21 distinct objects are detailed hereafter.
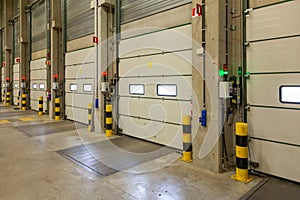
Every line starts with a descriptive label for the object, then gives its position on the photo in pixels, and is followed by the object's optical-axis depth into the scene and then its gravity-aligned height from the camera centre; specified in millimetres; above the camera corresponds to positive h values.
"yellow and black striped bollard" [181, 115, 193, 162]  4250 -735
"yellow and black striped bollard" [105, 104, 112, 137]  6184 -601
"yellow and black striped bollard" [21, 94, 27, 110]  12720 -113
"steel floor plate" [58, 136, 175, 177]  4094 -1148
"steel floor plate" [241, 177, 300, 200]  2965 -1263
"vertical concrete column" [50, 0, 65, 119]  9305 +1853
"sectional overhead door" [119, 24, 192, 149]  4816 +354
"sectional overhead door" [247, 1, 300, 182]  3322 +168
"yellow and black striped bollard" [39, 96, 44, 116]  10586 -306
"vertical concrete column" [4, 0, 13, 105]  15234 +3781
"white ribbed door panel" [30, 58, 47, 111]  11180 +938
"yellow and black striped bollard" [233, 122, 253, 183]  3449 -813
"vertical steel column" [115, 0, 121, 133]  6451 +1555
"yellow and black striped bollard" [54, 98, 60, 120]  9289 -352
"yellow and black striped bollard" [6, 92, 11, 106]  15508 +105
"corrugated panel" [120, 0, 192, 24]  5041 +2244
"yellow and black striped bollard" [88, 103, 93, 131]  7016 -484
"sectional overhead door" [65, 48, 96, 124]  7918 +650
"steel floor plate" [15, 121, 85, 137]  6945 -943
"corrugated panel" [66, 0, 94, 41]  7725 +2879
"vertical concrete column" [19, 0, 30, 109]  12492 +2791
